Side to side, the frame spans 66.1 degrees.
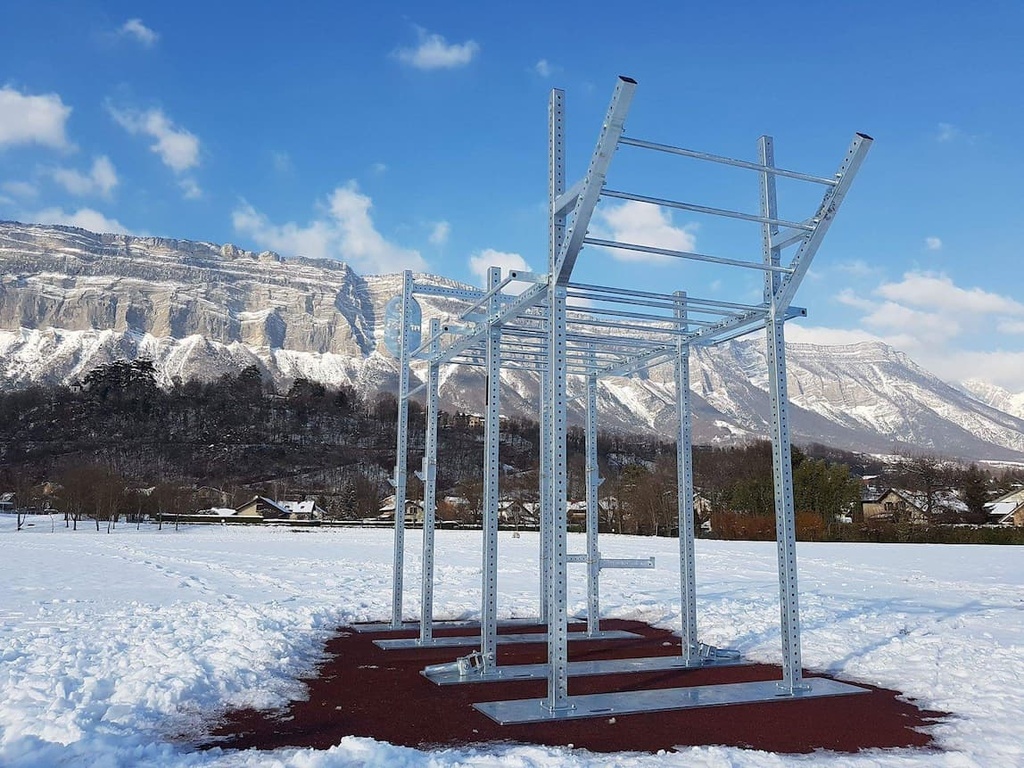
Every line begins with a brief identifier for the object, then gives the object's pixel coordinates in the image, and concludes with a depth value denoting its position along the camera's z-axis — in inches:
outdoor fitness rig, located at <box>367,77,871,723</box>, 263.3
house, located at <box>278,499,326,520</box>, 3667.3
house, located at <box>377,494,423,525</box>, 3405.5
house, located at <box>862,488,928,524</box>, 2148.7
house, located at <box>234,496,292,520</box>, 3725.4
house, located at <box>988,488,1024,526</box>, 3287.4
